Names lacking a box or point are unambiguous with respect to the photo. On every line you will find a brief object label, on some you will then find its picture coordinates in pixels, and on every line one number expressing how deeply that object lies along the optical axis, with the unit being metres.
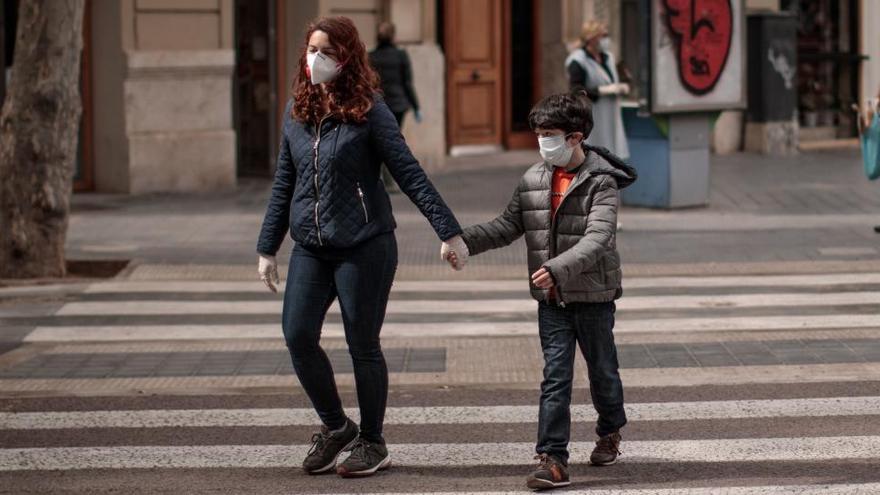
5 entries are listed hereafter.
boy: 7.03
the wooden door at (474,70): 23.20
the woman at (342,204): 7.12
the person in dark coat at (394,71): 18.83
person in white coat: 15.84
